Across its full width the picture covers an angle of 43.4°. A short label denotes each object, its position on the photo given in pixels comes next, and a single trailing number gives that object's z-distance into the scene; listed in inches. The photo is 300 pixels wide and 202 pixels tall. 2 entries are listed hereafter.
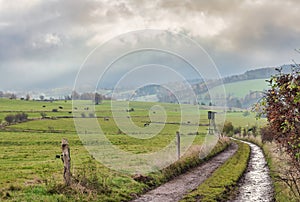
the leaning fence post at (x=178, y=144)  1181.0
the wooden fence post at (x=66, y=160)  702.5
